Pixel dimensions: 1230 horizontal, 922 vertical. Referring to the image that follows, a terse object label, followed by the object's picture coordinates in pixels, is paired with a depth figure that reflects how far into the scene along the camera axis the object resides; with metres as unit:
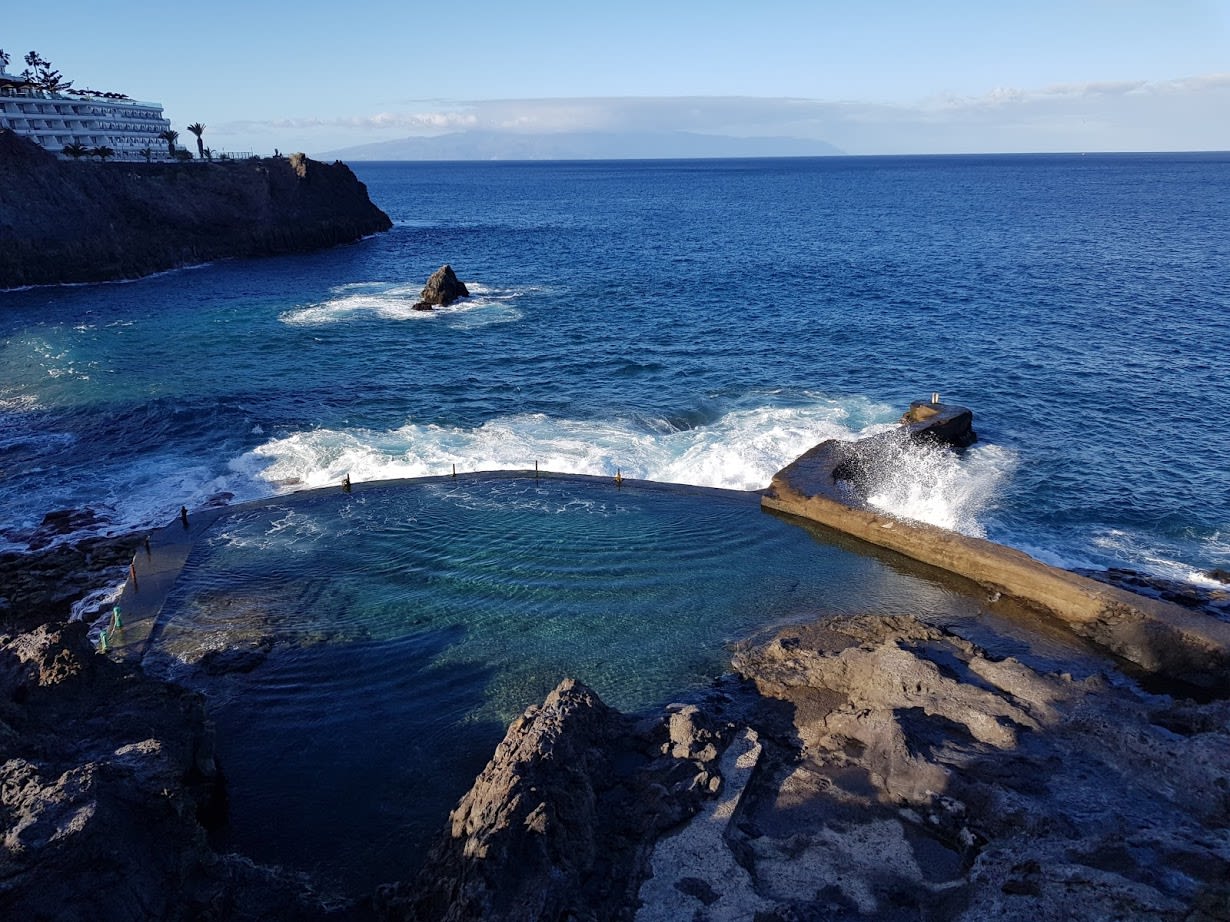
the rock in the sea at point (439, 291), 61.93
